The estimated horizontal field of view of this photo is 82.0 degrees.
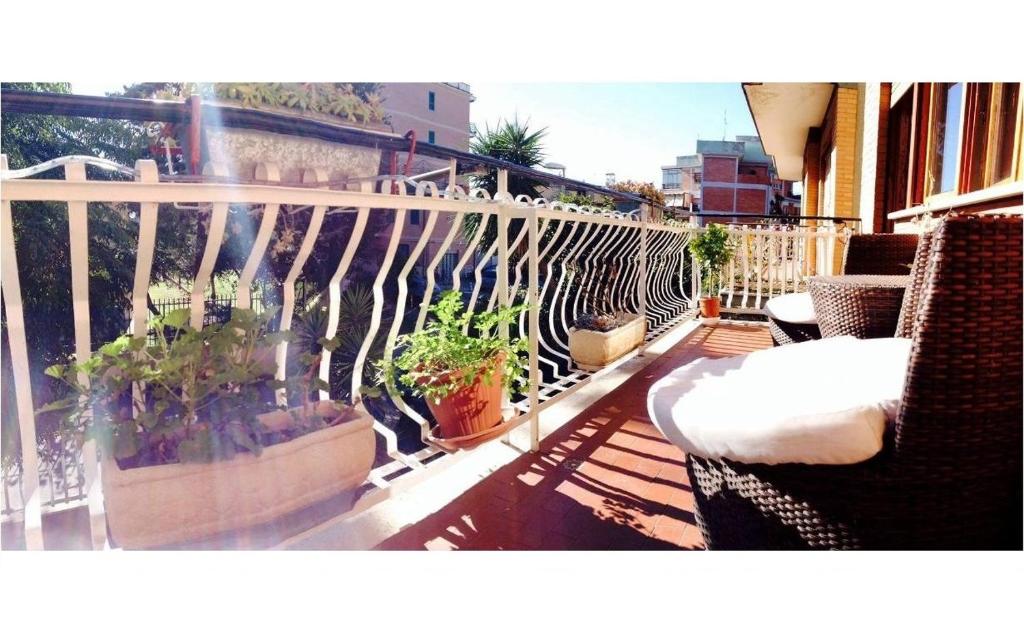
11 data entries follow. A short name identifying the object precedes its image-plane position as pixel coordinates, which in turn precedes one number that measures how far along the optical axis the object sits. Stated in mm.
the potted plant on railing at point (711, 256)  6188
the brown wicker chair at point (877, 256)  3199
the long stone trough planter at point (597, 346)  3645
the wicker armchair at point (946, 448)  1024
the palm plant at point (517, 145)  10922
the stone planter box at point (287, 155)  1457
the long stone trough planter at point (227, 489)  1256
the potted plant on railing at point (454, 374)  1966
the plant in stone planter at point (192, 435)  1264
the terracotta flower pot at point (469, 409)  1987
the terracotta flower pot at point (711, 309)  6148
